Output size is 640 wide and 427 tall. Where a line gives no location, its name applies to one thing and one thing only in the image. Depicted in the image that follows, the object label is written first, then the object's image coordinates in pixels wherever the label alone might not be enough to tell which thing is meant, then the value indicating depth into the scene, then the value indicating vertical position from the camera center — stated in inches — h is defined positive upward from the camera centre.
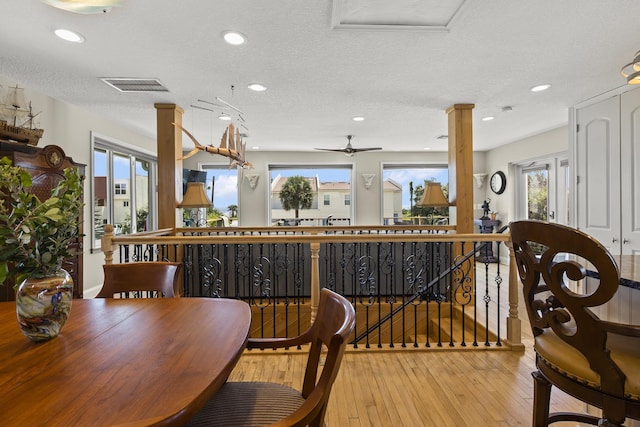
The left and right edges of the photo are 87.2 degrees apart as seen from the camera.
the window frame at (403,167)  318.3 +41.0
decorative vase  38.0 -10.8
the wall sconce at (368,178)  313.6 +29.5
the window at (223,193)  314.8 +16.7
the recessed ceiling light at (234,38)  98.3 +51.9
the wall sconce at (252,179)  309.1 +29.0
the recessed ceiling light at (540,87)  143.0 +52.5
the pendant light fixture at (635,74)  74.3 +29.8
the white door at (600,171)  147.0 +17.1
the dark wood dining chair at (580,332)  35.6 -14.7
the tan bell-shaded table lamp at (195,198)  161.9 +6.3
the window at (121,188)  189.0 +15.5
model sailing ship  113.0 +32.8
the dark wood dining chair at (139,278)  66.7 -13.5
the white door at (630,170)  137.8 +15.7
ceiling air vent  135.6 +52.9
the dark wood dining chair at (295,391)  31.8 -21.2
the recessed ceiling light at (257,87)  141.1 +53.0
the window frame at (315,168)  315.1 +40.4
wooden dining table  25.5 -15.1
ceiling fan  238.1 +42.4
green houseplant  37.3 -4.2
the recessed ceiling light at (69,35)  97.4 +52.4
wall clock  284.5 +23.3
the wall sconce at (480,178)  312.3 +28.8
